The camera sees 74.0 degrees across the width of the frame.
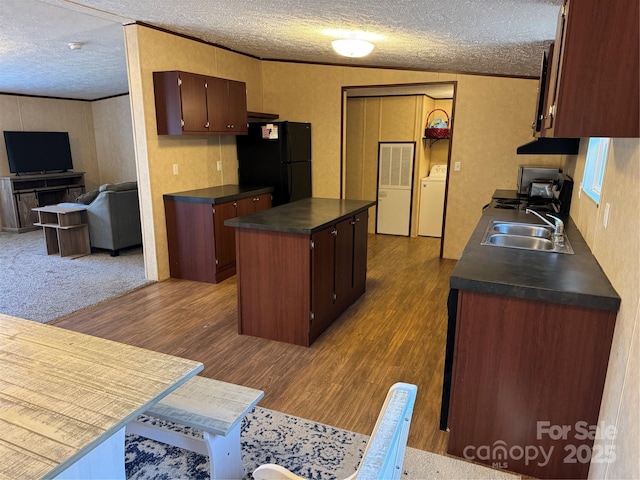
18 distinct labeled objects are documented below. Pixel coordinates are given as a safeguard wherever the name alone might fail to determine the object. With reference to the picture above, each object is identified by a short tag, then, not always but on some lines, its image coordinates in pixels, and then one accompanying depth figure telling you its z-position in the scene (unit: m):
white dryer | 6.57
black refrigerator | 5.31
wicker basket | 6.61
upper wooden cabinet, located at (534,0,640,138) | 1.47
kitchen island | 2.99
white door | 6.65
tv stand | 7.13
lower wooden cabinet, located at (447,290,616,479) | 1.72
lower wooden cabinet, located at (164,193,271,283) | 4.38
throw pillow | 5.65
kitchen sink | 2.62
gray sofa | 5.32
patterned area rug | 1.91
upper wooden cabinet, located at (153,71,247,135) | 4.18
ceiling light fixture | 3.55
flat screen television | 7.24
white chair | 0.77
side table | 5.33
